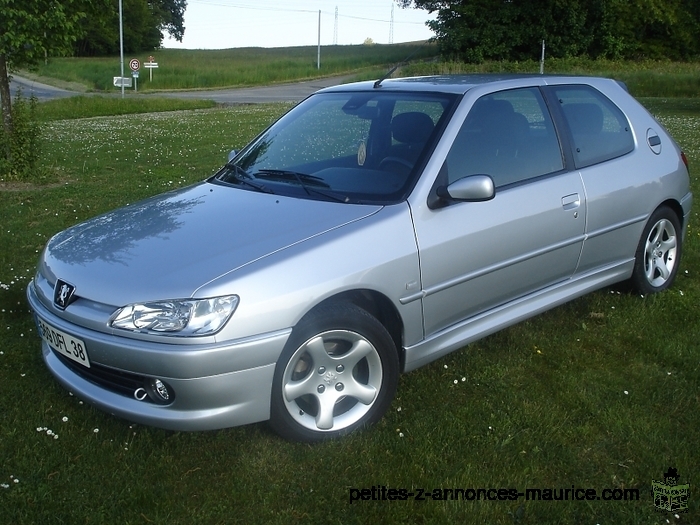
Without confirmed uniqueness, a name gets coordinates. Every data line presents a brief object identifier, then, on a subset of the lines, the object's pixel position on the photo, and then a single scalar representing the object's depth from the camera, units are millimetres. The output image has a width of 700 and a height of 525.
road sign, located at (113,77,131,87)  33525
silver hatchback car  3037
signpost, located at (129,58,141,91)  38362
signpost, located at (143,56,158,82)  41156
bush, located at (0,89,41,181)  9688
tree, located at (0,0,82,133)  8859
